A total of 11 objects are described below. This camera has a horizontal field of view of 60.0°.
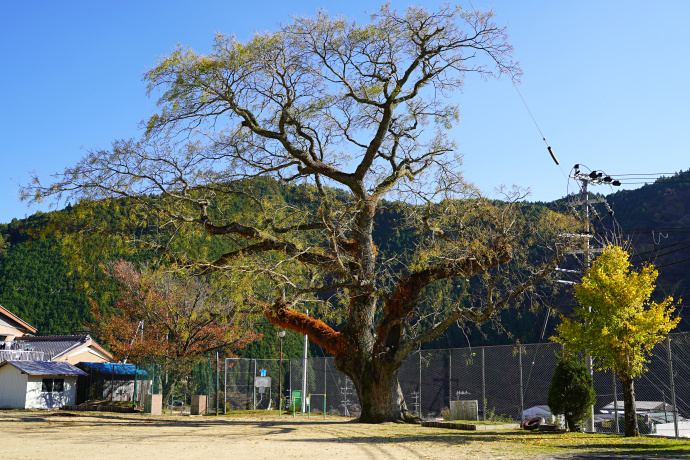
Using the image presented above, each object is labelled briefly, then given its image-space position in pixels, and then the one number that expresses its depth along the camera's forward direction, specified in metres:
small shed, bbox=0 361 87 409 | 31.86
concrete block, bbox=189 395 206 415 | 24.92
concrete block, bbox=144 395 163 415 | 23.45
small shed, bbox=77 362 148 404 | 35.31
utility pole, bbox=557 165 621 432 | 20.50
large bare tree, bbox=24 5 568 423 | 15.88
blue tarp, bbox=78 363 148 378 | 36.41
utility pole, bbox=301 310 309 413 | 25.72
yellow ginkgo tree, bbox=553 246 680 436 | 12.80
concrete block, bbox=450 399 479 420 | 17.60
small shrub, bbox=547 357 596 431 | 14.35
